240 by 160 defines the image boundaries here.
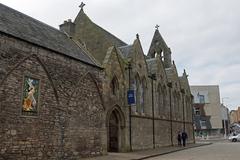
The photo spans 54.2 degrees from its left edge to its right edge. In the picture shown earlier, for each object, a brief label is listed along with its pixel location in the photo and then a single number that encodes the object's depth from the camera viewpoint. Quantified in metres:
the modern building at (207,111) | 57.28
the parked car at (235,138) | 37.22
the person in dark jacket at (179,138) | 25.91
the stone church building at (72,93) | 10.85
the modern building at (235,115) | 108.68
